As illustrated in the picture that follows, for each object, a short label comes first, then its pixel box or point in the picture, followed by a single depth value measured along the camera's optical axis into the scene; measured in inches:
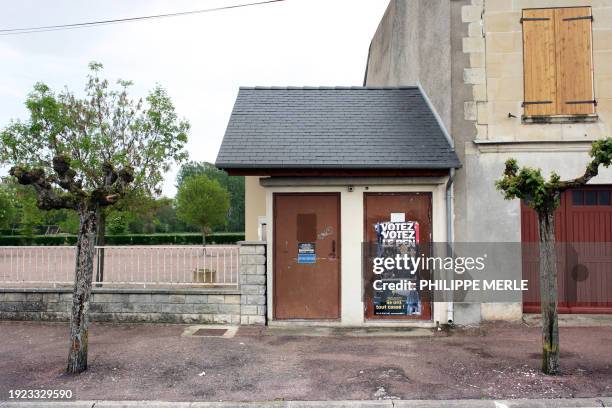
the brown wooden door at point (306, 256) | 316.2
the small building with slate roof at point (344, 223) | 311.6
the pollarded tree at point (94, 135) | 415.5
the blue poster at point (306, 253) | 316.8
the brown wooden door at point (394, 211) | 315.9
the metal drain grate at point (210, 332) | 289.7
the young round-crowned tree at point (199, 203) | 1012.5
